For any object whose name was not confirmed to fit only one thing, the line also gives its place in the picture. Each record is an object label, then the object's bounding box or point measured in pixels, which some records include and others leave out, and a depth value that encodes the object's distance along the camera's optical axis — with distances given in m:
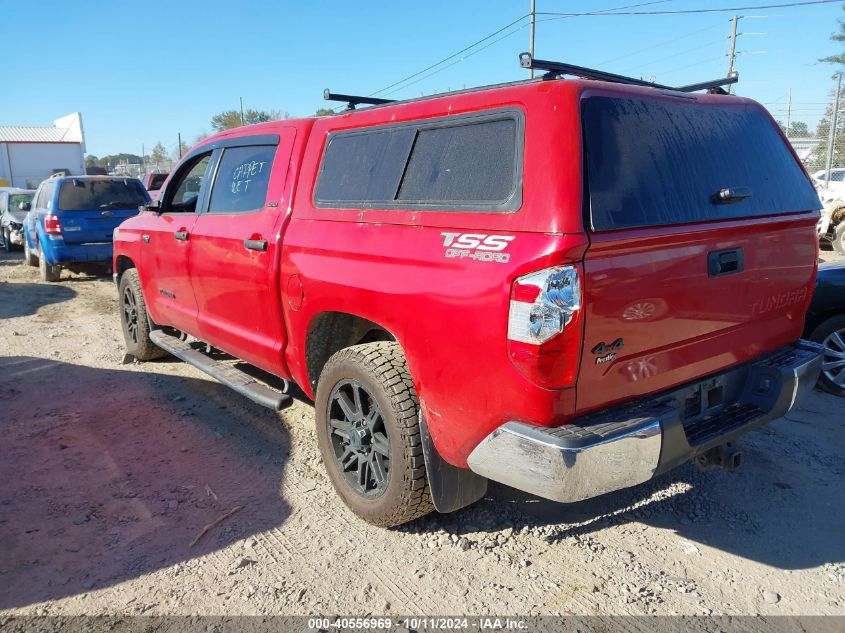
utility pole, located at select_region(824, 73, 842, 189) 19.41
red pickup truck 2.39
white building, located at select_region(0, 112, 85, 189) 43.16
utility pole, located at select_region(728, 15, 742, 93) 33.41
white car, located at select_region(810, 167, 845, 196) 13.31
